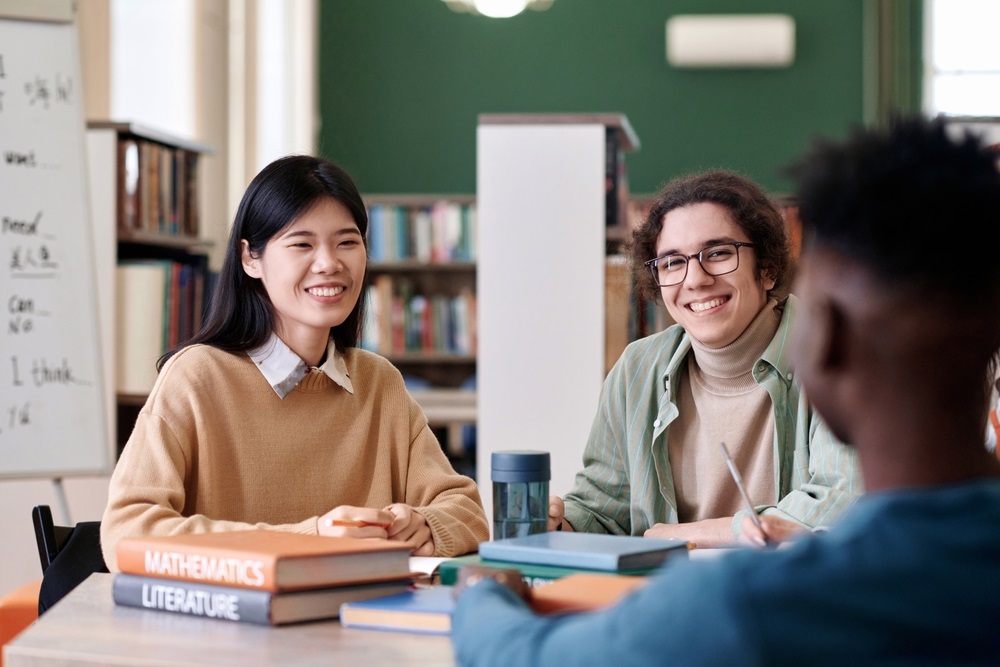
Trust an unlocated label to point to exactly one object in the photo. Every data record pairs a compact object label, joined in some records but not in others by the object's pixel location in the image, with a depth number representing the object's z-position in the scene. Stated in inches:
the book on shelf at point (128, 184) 165.6
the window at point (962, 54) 294.0
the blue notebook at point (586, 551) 80.1
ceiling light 230.8
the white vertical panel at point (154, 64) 221.2
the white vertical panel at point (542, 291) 162.3
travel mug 88.8
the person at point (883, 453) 47.8
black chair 97.7
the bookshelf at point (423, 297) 256.4
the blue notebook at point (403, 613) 77.5
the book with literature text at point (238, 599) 78.3
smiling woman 97.9
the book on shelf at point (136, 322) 165.0
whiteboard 138.1
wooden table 73.0
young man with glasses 104.3
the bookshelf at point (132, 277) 164.1
